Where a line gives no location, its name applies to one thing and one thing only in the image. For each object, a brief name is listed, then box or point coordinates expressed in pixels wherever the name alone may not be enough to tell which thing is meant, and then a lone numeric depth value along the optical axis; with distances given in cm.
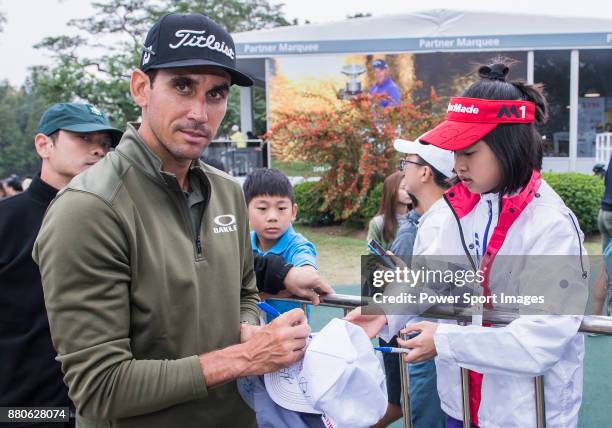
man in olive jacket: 149
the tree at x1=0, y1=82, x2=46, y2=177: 5388
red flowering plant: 1211
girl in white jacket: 183
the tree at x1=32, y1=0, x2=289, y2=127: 2334
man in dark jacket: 237
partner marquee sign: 1566
